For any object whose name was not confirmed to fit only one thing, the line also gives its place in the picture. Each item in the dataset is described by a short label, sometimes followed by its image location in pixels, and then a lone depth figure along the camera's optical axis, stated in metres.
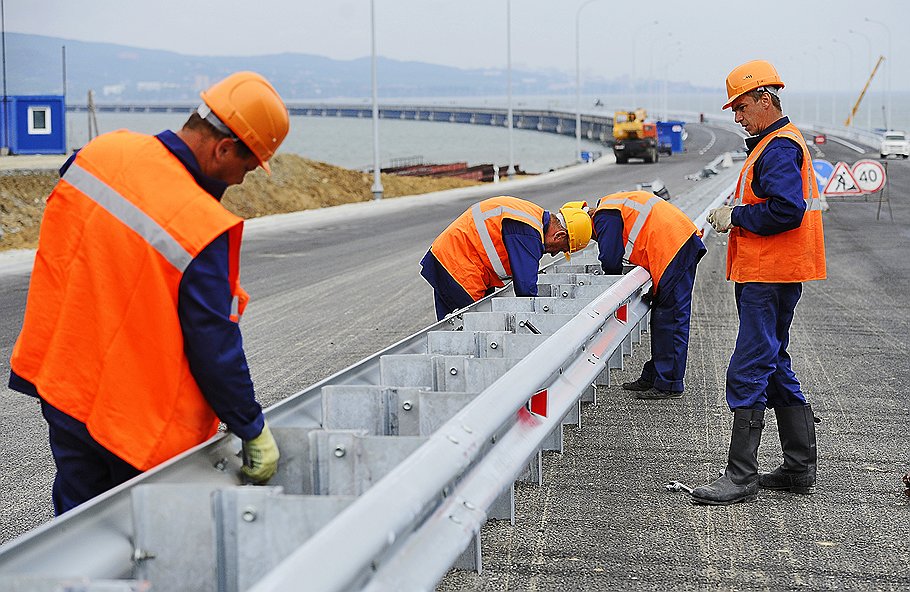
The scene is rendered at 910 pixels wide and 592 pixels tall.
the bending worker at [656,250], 8.22
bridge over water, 127.06
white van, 63.84
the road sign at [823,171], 24.34
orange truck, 61.28
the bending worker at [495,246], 7.38
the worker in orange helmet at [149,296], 3.29
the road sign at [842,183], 24.39
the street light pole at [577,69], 75.75
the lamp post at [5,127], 32.12
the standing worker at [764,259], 5.62
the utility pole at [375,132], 34.84
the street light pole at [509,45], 52.52
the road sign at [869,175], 24.92
